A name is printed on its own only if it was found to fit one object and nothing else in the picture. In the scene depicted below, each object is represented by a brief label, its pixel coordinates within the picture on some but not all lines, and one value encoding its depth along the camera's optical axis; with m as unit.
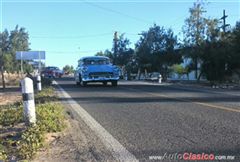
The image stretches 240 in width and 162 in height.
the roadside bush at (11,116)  4.74
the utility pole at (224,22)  18.93
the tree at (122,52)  33.72
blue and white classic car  12.59
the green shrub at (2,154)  3.16
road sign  17.43
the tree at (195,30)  18.36
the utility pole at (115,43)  34.15
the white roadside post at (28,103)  4.35
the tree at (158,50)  25.35
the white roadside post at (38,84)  10.08
